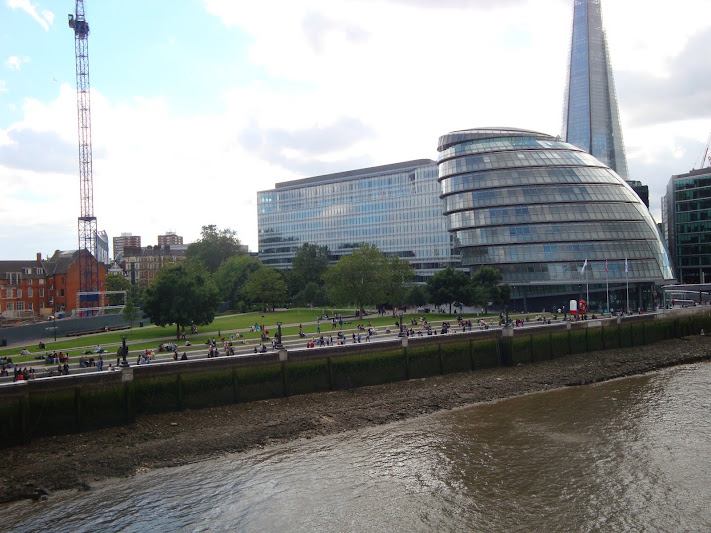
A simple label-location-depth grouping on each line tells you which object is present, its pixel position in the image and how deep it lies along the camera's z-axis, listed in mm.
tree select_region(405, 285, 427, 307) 86812
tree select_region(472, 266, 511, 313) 79000
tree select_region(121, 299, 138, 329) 65062
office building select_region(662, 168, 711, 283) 124750
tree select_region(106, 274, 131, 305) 112138
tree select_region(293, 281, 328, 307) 100500
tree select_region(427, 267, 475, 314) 76562
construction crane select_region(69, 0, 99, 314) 97938
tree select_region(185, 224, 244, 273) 145875
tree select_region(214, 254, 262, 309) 112225
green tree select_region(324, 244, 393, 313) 81688
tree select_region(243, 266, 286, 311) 94188
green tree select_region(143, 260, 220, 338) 56969
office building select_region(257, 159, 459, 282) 118688
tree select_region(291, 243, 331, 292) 115062
